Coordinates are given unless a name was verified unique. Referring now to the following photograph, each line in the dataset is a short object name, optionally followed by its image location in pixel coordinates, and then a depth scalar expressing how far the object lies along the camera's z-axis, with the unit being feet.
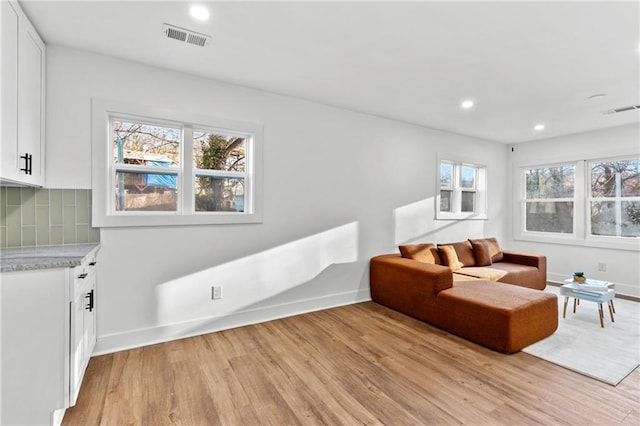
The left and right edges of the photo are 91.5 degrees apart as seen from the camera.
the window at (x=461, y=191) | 17.16
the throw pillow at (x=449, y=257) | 14.05
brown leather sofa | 9.12
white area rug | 8.11
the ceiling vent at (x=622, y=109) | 12.46
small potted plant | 11.36
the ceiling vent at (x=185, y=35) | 7.47
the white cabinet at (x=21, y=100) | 5.98
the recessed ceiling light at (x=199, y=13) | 6.72
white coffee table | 10.61
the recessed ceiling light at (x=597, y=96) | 11.28
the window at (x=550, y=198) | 17.60
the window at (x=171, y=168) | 8.84
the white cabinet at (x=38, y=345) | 5.45
